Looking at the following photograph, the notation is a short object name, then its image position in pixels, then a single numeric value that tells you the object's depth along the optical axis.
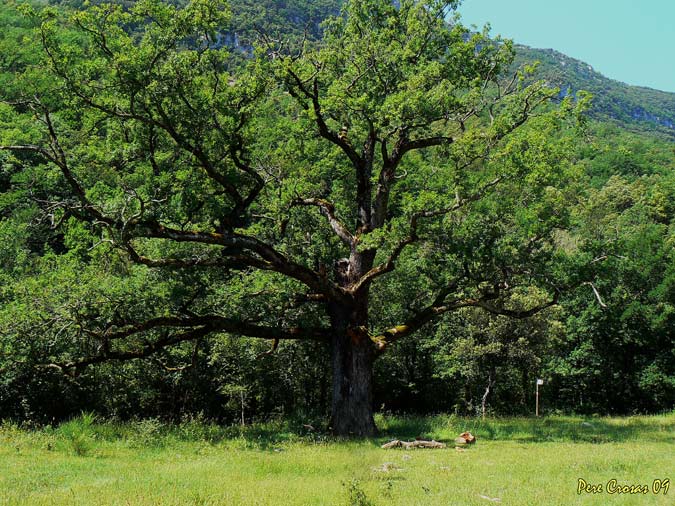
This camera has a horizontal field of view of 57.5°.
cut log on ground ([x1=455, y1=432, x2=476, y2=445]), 13.72
